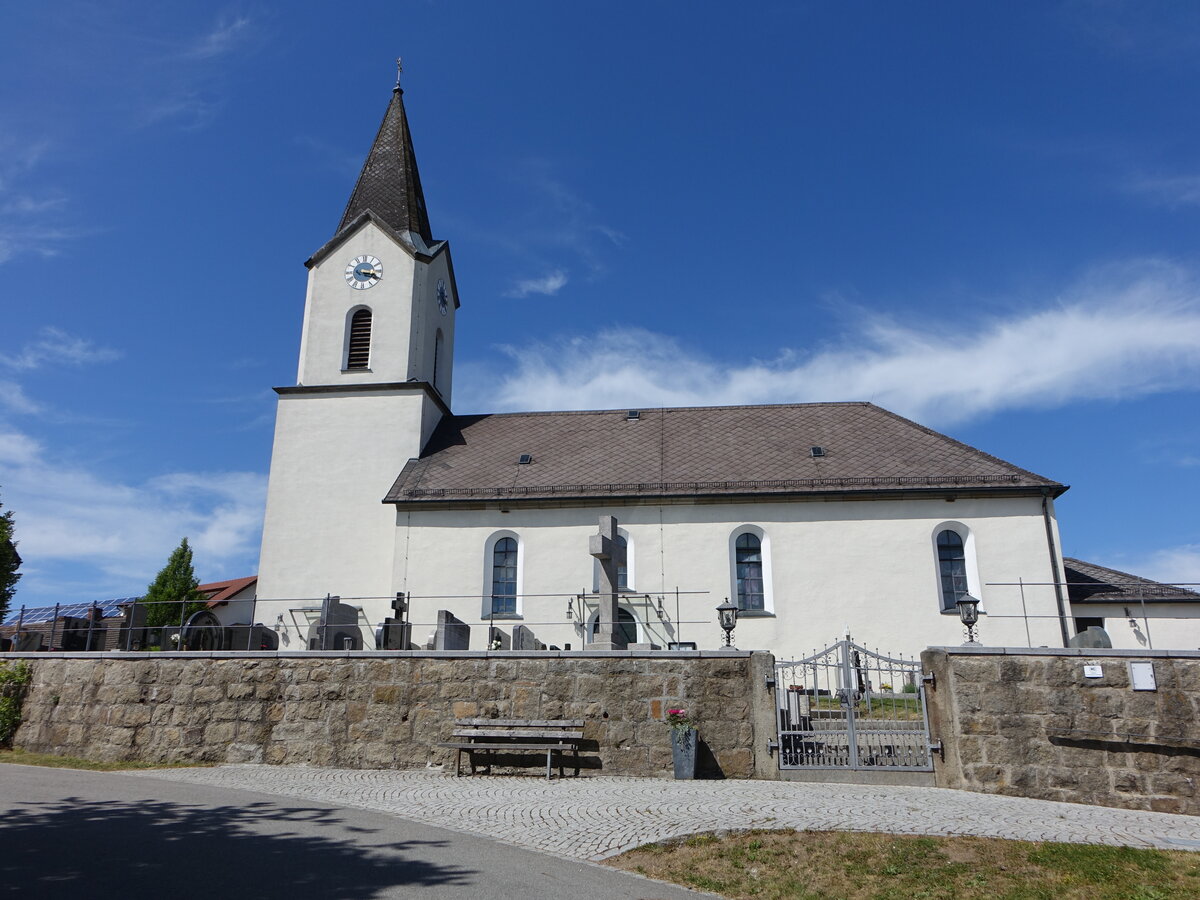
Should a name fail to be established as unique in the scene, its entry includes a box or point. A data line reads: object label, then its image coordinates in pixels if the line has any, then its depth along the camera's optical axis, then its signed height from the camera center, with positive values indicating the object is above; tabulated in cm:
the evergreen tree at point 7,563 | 3108 +509
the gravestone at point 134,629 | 1778 +166
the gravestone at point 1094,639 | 1484 +126
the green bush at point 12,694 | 1656 +41
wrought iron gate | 1298 -19
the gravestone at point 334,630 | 1853 +174
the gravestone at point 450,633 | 1836 +166
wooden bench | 1373 -27
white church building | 2222 +502
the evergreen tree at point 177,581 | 3703 +539
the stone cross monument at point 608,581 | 1534 +237
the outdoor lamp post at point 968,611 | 1514 +170
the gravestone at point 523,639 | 1814 +153
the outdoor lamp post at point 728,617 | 1519 +160
